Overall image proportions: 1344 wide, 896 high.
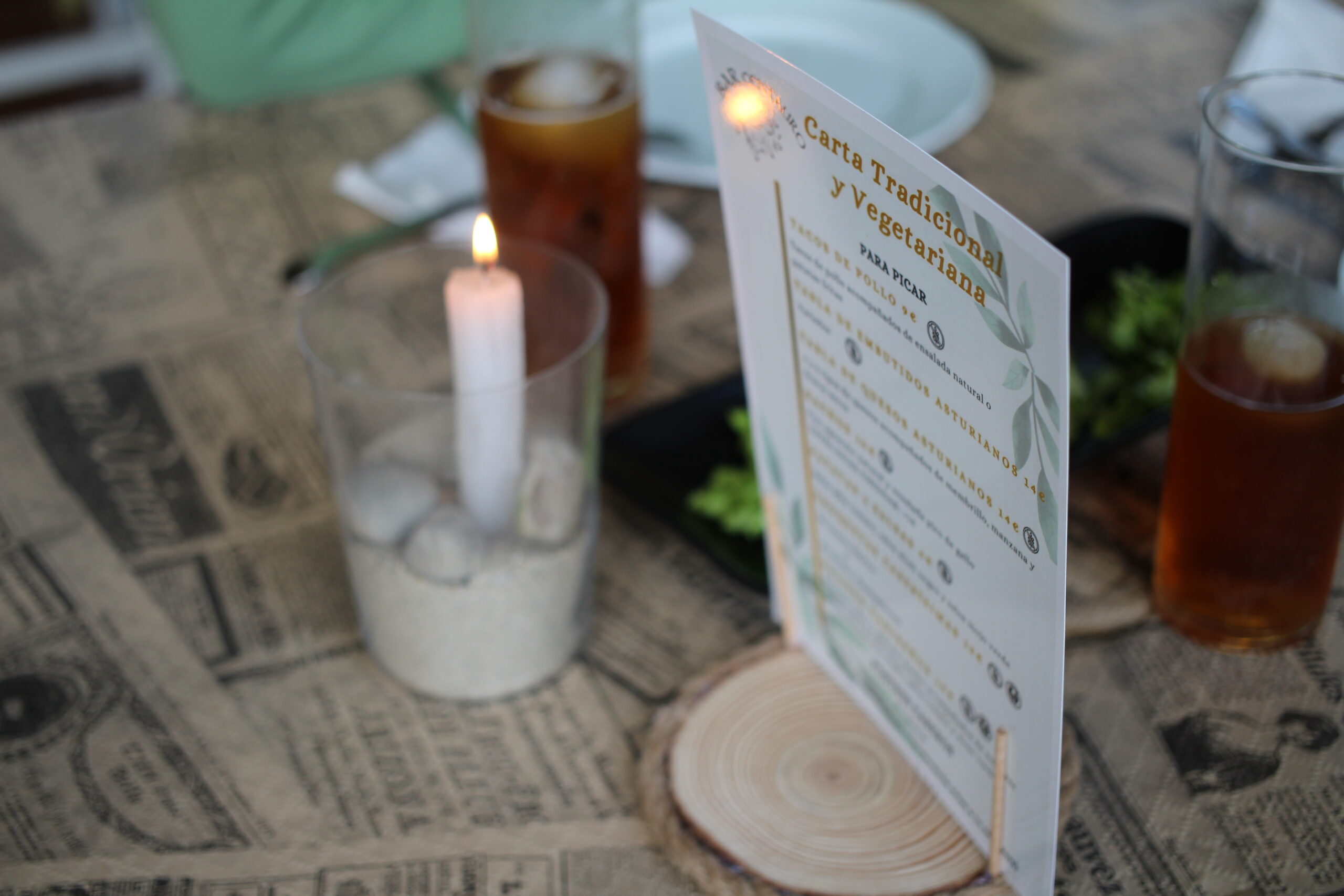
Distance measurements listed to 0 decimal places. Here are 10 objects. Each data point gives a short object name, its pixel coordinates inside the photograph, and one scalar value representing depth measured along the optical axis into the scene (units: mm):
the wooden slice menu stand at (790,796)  440
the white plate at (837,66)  876
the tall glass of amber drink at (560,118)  639
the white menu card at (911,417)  324
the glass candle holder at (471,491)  469
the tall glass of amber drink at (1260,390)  447
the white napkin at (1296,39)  720
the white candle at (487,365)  457
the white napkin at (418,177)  868
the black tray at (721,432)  593
